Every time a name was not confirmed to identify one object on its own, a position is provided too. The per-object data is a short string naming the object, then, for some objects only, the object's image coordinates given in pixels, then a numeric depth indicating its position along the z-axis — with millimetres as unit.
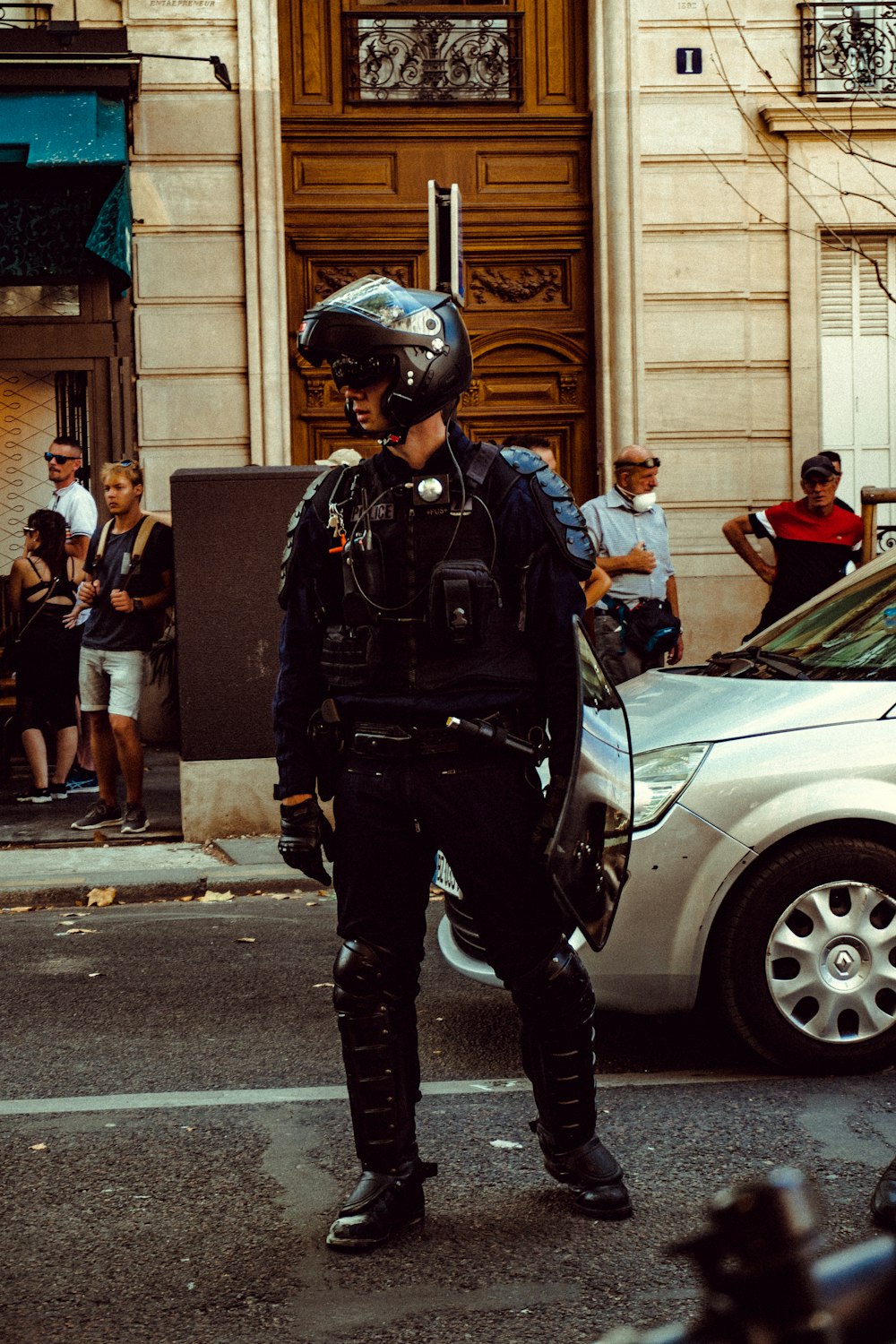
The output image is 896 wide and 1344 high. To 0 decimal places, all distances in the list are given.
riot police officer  3596
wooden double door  12969
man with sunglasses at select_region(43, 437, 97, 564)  10758
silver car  4555
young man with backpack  8617
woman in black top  9836
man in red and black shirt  9414
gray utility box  8445
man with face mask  8727
